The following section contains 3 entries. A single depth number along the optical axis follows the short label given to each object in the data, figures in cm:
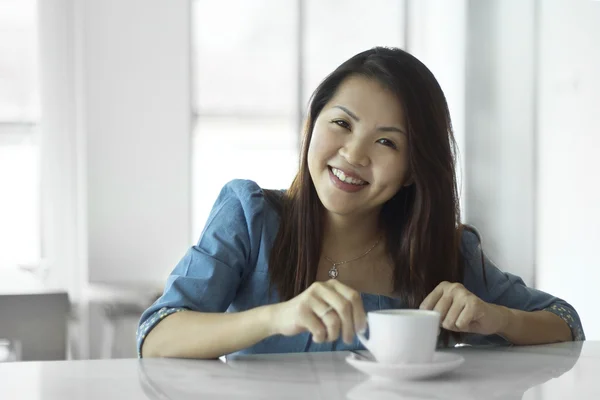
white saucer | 164
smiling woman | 196
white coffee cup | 165
